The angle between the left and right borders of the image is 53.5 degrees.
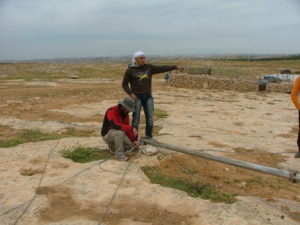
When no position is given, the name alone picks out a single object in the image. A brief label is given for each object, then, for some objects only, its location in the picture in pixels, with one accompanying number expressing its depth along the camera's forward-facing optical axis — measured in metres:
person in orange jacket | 5.36
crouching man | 4.99
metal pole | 3.63
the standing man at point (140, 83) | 5.43
